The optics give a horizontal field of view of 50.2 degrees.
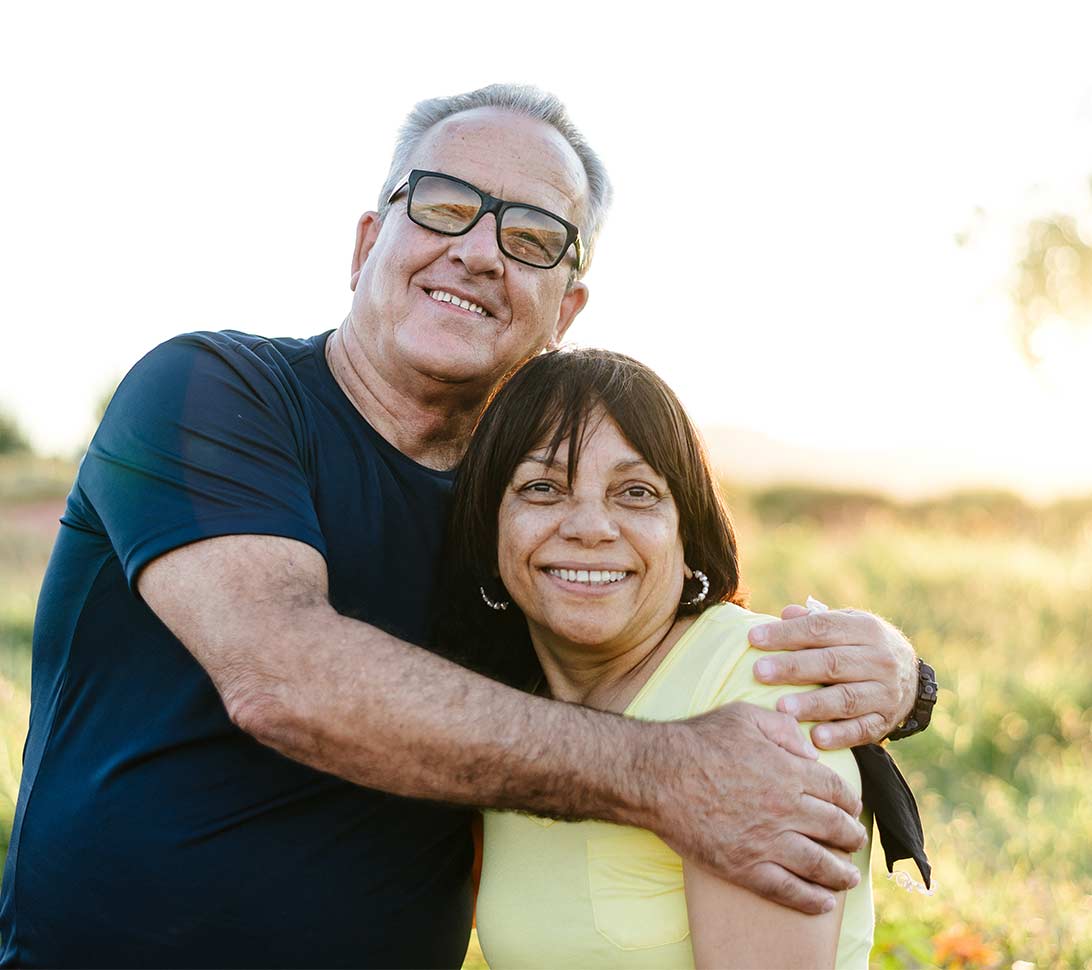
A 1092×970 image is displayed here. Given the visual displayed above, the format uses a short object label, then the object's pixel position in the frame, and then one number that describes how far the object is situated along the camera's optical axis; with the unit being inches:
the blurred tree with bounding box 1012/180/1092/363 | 620.1
